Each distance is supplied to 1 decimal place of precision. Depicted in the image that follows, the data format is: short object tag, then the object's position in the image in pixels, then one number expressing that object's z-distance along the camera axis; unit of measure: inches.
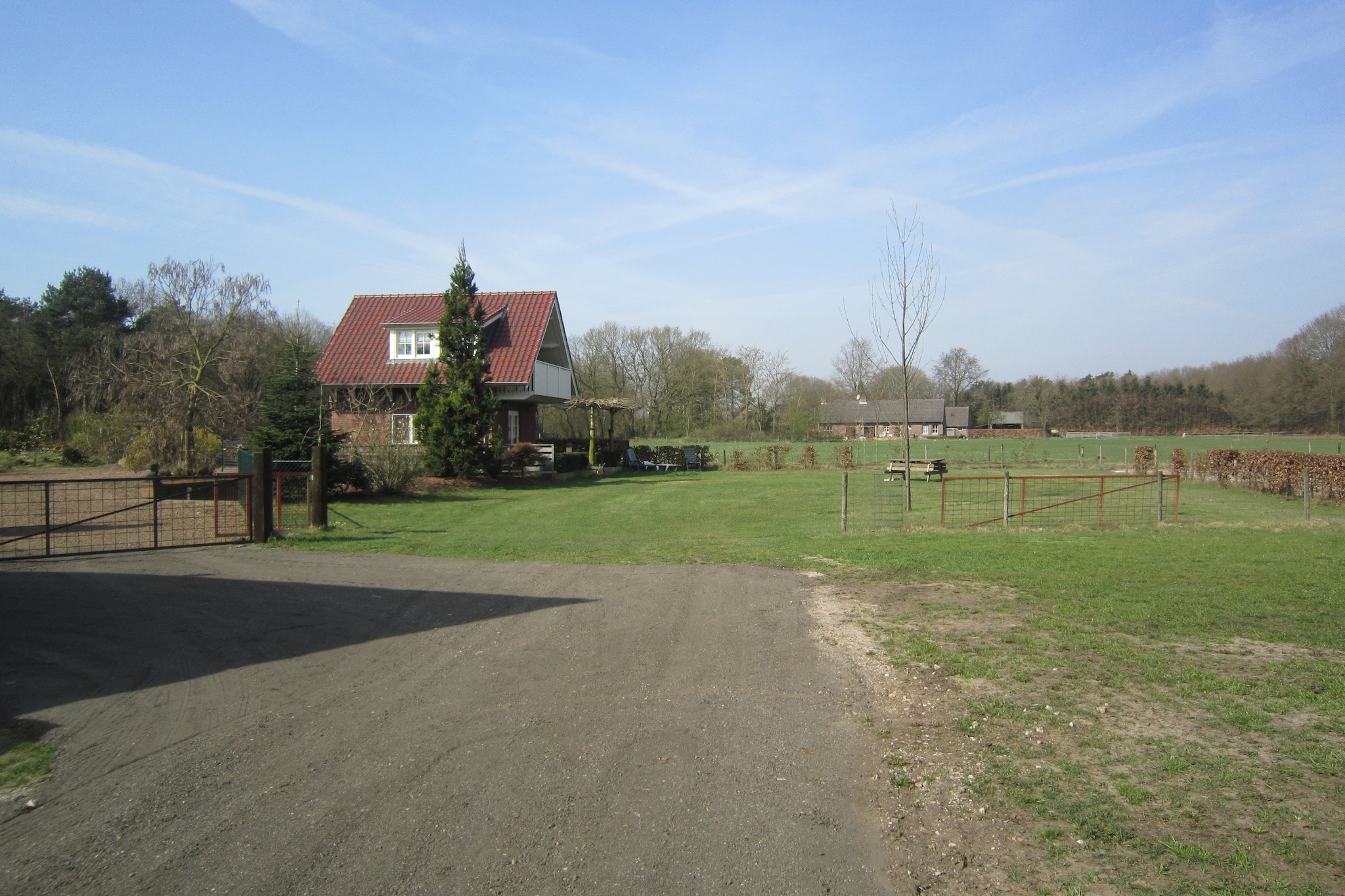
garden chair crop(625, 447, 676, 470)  1603.1
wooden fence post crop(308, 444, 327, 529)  607.5
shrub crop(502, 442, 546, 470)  1166.3
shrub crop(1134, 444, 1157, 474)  1304.1
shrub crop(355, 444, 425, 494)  861.8
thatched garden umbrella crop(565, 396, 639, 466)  1330.0
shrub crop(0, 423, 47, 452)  1245.7
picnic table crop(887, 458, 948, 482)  1233.4
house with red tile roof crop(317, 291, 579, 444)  1267.2
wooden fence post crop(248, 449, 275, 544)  543.2
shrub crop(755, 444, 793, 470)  1606.8
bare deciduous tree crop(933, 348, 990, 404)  3814.0
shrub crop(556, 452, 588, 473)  1256.2
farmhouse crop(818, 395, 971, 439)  3024.1
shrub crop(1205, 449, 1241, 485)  1074.1
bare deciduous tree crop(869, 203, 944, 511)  743.7
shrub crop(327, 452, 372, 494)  796.6
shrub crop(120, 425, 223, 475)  928.9
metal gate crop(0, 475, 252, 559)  499.2
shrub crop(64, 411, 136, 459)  1033.5
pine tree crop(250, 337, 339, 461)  815.1
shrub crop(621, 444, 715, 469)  1630.2
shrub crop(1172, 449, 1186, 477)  1128.0
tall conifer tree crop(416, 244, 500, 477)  1013.2
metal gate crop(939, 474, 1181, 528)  713.6
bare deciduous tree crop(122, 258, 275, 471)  948.6
